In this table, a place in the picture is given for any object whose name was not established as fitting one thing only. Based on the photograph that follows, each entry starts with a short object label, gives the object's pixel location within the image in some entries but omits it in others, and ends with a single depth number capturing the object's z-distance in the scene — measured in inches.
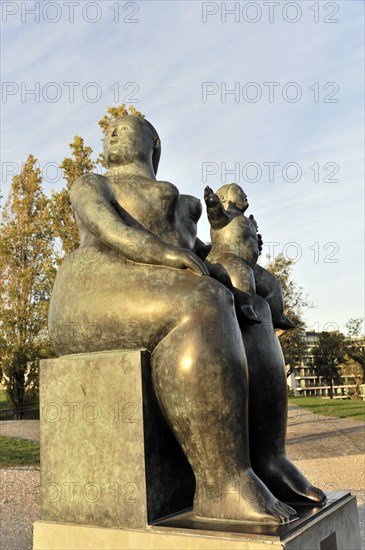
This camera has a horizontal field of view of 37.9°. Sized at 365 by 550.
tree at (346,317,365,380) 1931.6
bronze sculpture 95.1
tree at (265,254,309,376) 759.1
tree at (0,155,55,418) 756.6
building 2137.6
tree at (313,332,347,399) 2001.7
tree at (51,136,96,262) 467.2
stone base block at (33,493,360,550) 84.4
